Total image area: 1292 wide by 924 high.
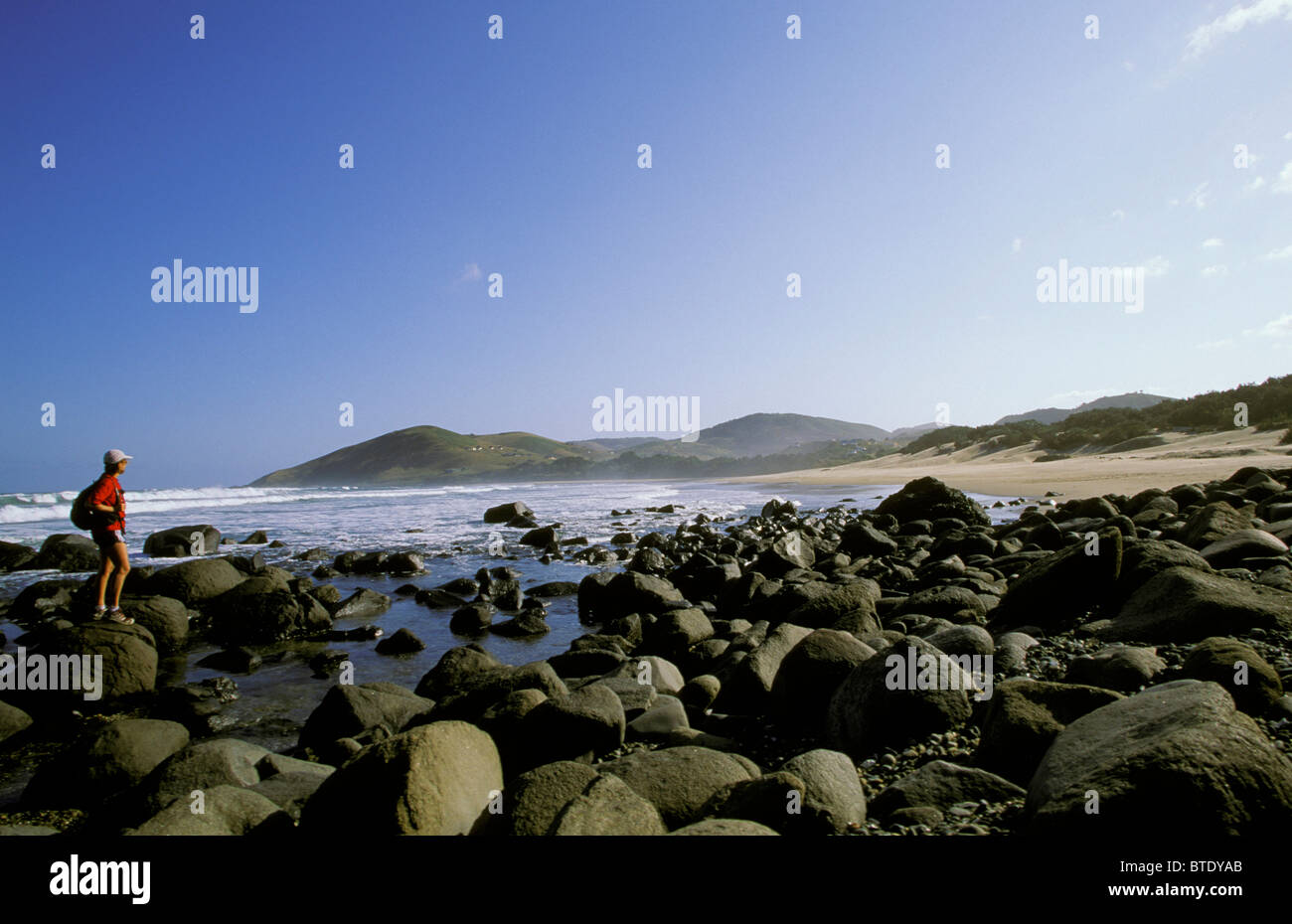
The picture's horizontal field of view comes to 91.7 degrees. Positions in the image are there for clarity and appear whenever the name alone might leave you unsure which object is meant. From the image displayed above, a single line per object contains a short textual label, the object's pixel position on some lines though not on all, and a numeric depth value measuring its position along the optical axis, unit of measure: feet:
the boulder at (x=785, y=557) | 41.81
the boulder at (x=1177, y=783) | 8.11
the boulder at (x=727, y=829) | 9.16
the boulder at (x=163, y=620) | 30.27
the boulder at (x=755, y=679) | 18.38
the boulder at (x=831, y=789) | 10.24
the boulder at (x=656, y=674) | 20.16
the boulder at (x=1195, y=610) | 15.65
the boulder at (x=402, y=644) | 29.19
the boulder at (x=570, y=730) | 15.21
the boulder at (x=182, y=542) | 61.98
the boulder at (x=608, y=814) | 9.91
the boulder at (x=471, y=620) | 32.48
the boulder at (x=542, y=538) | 64.75
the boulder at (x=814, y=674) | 16.44
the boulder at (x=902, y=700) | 13.51
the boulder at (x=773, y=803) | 10.25
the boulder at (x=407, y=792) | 10.75
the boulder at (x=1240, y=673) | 11.55
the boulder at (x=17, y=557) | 56.18
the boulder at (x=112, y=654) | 23.43
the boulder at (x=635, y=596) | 34.42
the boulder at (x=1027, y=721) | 11.62
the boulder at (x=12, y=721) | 20.18
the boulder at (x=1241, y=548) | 23.21
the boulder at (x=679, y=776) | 11.70
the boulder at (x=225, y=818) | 11.13
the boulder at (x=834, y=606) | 24.14
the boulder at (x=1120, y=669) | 13.82
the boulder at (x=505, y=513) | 88.48
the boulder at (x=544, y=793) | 10.88
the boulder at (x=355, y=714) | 18.45
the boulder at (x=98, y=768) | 15.87
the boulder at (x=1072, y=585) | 20.27
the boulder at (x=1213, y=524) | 27.32
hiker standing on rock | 28.48
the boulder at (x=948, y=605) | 24.09
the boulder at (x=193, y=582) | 37.27
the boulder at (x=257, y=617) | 32.24
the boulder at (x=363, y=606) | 36.40
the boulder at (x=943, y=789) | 10.51
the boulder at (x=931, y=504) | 57.57
